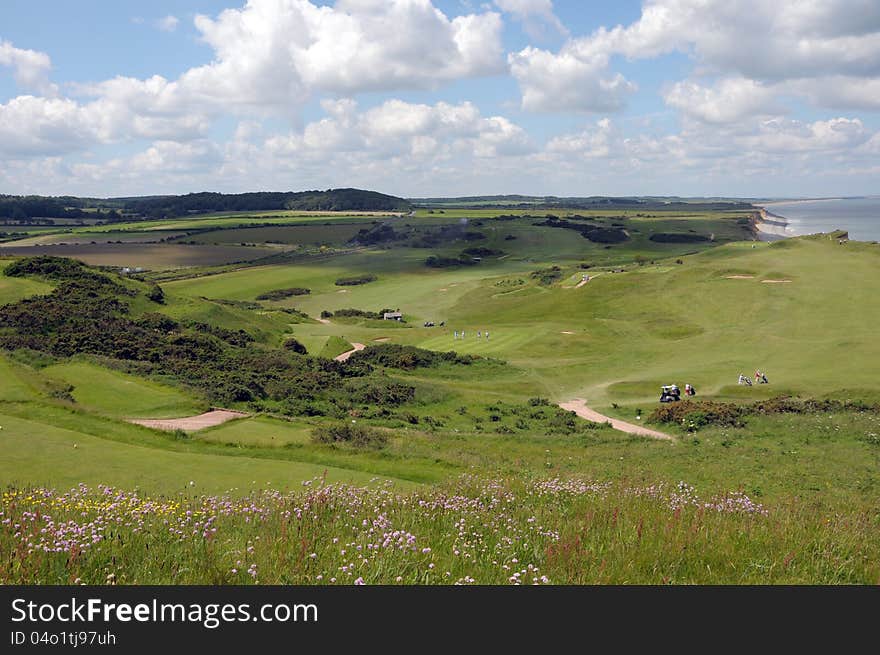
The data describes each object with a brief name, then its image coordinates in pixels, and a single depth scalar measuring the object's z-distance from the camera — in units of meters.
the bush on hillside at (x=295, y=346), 56.49
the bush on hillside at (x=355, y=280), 126.88
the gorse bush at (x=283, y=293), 112.11
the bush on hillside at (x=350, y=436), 24.89
